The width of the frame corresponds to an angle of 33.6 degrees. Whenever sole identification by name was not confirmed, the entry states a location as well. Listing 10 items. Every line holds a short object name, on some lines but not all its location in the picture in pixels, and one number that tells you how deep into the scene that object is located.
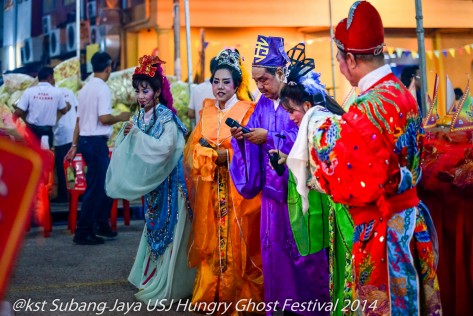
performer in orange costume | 5.24
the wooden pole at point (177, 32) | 12.55
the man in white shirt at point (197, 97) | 9.58
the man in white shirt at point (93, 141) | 8.23
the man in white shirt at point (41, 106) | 9.89
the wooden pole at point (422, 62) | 6.30
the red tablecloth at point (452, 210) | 4.53
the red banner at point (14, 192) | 1.80
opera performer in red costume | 3.12
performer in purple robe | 4.60
